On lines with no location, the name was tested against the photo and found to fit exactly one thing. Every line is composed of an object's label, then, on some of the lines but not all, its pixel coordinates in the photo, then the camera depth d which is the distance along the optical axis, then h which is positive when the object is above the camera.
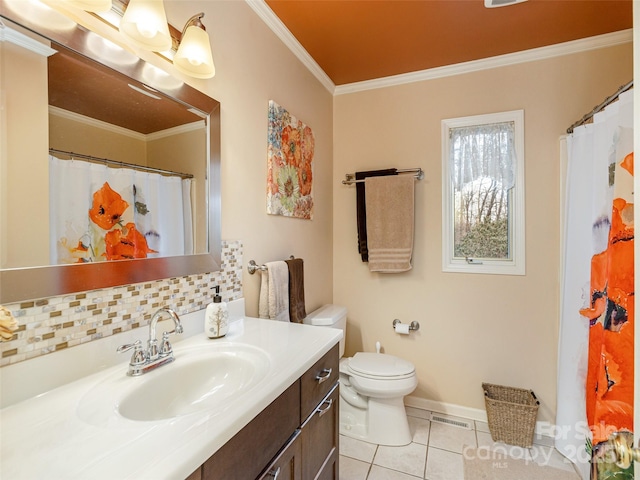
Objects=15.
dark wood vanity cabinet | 0.66 -0.57
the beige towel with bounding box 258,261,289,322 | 1.50 -0.30
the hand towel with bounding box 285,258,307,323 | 1.65 -0.32
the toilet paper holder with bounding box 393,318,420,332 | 2.25 -0.70
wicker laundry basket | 1.81 -1.16
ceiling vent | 1.52 +1.19
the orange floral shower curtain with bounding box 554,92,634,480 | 1.22 -0.30
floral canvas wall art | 1.64 +0.42
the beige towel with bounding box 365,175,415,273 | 2.18 +0.09
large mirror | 0.71 +0.20
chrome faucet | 0.86 -0.36
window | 2.04 +0.28
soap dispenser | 1.13 -0.33
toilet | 1.78 -1.02
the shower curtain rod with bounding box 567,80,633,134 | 1.28 +0.64
